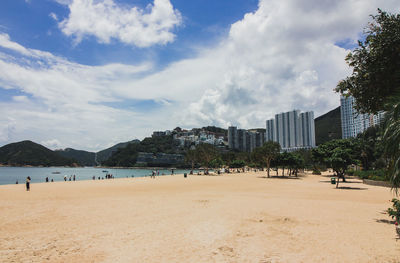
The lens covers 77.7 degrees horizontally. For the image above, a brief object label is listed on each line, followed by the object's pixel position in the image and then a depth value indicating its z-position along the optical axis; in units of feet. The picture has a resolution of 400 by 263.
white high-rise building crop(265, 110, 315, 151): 545.85
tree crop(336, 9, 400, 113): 37.93
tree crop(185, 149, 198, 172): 249.10
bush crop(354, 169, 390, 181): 114.70
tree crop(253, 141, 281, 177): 173.17
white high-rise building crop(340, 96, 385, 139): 469.57
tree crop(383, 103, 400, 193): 25.27
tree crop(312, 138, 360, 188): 98.37
